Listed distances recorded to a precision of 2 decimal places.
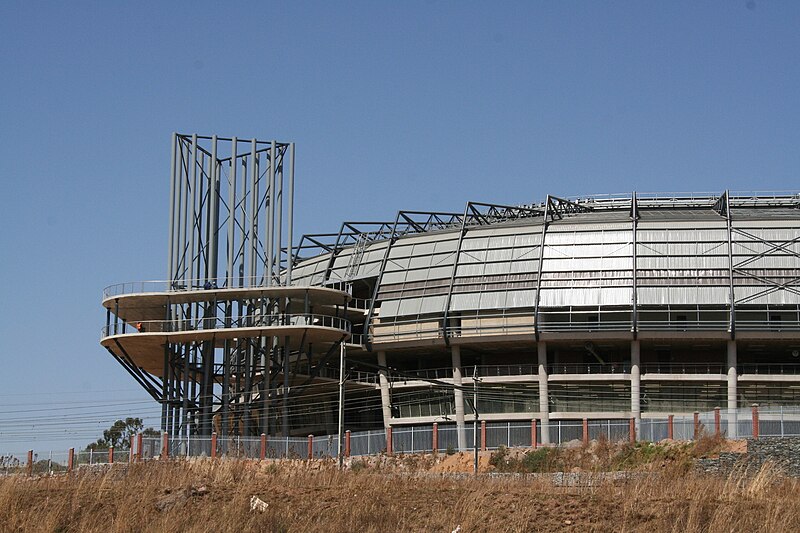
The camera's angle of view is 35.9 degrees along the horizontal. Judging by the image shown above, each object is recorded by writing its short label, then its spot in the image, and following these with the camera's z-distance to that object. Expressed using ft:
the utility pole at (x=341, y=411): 192.81
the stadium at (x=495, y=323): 287.07
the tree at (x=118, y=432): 367.52
